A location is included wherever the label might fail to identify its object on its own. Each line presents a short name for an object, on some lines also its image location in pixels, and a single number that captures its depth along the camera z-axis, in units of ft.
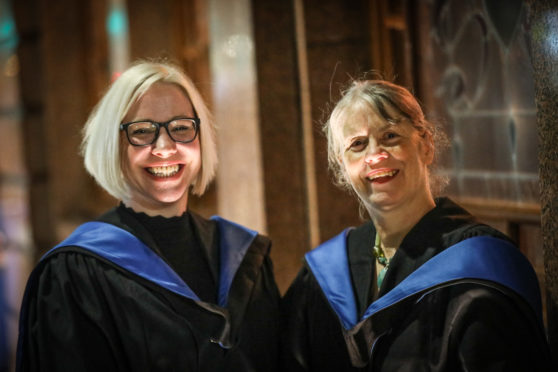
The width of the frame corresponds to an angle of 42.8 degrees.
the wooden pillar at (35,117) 26.78
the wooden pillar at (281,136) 14.05
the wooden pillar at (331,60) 13.41
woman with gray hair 7.25
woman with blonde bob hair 8.37
